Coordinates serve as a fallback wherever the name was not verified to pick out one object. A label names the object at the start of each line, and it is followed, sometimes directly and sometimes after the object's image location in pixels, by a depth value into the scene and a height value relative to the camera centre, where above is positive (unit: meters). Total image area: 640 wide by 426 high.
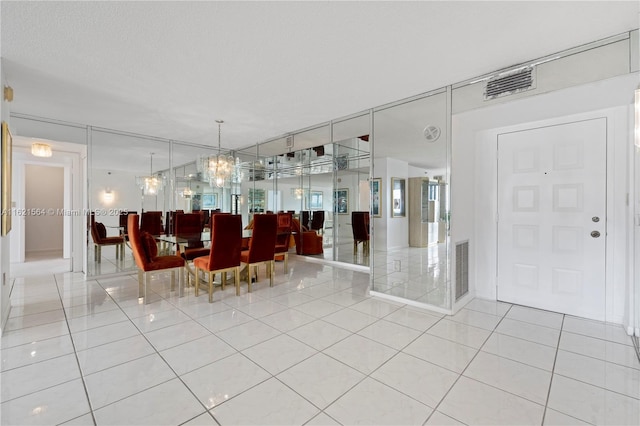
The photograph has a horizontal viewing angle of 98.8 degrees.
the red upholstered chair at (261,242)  3.86 -0.44
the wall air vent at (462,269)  3.27 -0.69
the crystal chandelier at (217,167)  4.90 +0.82
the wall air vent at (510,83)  2.66 +1.31
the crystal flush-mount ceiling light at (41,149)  4.81 +1.11
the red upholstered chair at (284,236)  5.06 -0.48
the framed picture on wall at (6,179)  2.67 +0.32
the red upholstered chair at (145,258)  3.48 -0.63
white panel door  2.92 -0.05
